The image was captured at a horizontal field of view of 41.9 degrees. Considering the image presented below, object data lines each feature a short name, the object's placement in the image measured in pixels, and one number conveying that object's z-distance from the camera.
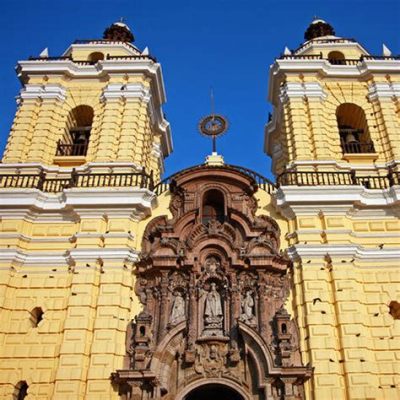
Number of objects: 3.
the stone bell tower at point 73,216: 13.09
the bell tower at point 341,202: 12.90
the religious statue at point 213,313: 13.73
